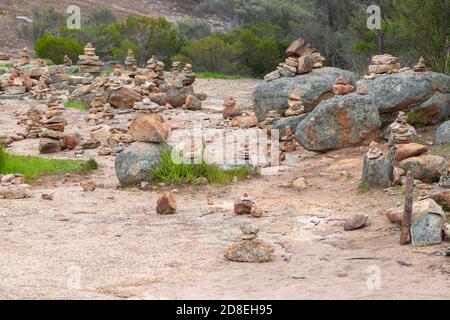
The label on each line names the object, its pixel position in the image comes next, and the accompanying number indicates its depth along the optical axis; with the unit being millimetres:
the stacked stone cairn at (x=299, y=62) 16281
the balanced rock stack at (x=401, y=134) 11859
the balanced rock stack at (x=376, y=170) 10773
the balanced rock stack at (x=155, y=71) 21750
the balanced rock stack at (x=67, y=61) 25672
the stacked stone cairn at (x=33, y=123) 16750
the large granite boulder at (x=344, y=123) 13531
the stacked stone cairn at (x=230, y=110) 18047
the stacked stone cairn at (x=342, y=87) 14352
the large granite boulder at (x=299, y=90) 15766
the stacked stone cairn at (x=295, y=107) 15633
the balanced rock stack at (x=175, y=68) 23300
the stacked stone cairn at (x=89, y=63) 24375
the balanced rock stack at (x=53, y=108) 16828
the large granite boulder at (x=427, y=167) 10672
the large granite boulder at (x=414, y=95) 14109
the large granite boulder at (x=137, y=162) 12008
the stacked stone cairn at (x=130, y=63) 23812
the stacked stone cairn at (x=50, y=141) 15172
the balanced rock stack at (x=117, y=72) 23484
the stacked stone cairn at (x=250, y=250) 7965
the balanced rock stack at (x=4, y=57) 26766
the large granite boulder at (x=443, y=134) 12734
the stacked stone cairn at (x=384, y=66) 14984
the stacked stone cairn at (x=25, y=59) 25020
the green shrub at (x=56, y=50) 27469
